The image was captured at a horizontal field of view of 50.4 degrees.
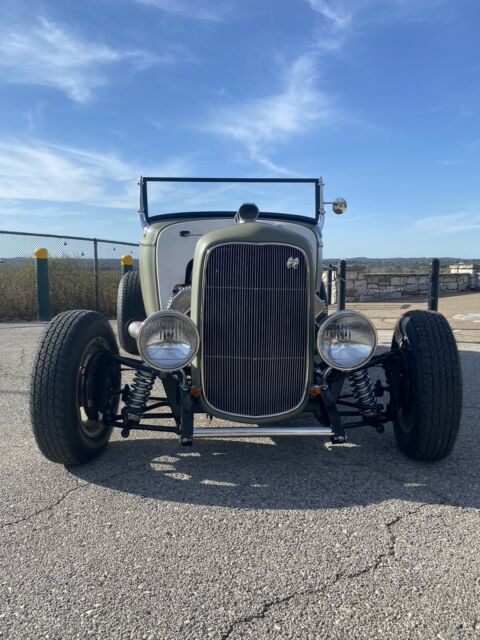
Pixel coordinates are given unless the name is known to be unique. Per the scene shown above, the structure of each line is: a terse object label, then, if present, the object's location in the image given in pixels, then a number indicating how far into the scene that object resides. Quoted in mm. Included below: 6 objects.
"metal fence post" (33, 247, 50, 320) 10719
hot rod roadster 2711
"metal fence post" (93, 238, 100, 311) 12045
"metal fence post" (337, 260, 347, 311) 8131
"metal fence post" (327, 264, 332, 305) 6195
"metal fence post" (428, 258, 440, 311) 8086
